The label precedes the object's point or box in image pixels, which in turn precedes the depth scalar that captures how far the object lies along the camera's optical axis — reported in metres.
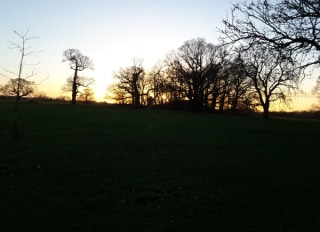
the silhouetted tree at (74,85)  59.82
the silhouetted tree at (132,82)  62.24
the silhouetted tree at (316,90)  50.85
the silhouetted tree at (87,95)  72.85
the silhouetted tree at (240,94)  50.78
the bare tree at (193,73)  51.52
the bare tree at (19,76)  14.59
